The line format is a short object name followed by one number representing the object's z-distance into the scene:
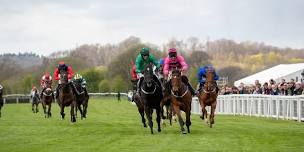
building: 56.72
